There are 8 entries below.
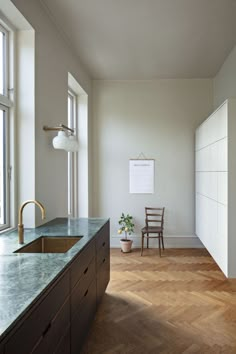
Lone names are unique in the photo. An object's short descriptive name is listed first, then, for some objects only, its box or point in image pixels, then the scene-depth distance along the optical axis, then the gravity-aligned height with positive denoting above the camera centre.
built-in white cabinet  3.14 -0.13
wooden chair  4.86 -0.85
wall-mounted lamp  2.90 +0.34
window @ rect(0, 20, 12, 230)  2.57 +0.38
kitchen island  1.13 -0.55
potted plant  4.98 -0.93
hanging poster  5.39 -0.02
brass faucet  2.10 -0.40
